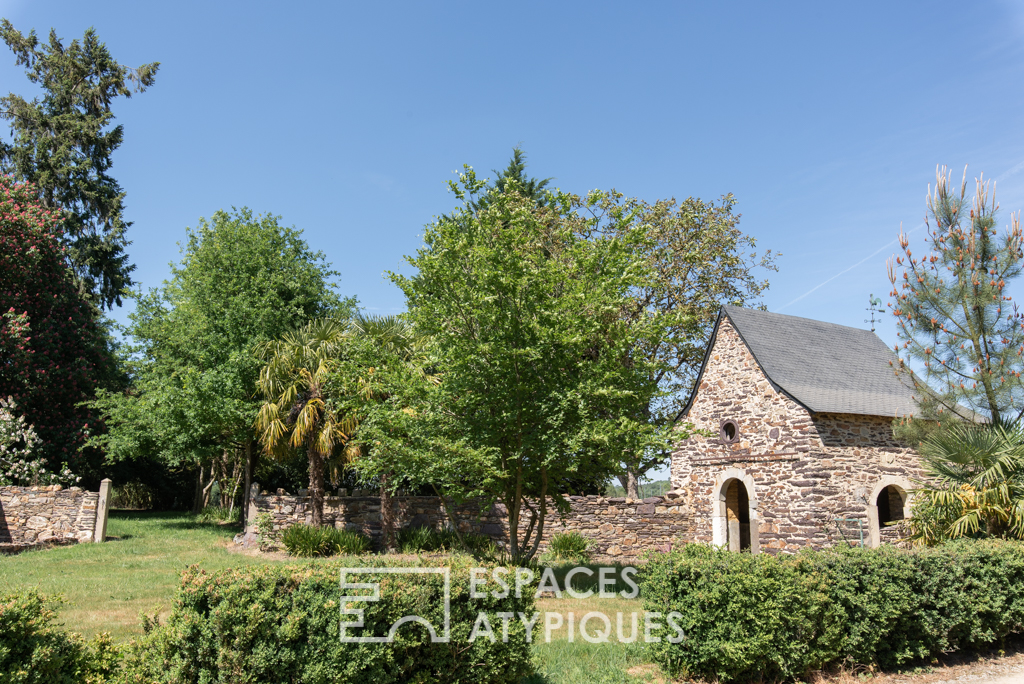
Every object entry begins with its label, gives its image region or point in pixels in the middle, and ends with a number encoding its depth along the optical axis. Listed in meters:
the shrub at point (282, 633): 4.27
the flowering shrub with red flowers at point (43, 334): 18.47
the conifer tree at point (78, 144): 23.08
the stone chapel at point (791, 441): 13.76
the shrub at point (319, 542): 14.80
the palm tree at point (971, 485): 9.09
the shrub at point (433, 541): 15.39
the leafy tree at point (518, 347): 9.70
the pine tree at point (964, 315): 9.64
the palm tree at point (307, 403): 15.24
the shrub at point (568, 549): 15.48
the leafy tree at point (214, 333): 17.14
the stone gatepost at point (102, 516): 15.57
